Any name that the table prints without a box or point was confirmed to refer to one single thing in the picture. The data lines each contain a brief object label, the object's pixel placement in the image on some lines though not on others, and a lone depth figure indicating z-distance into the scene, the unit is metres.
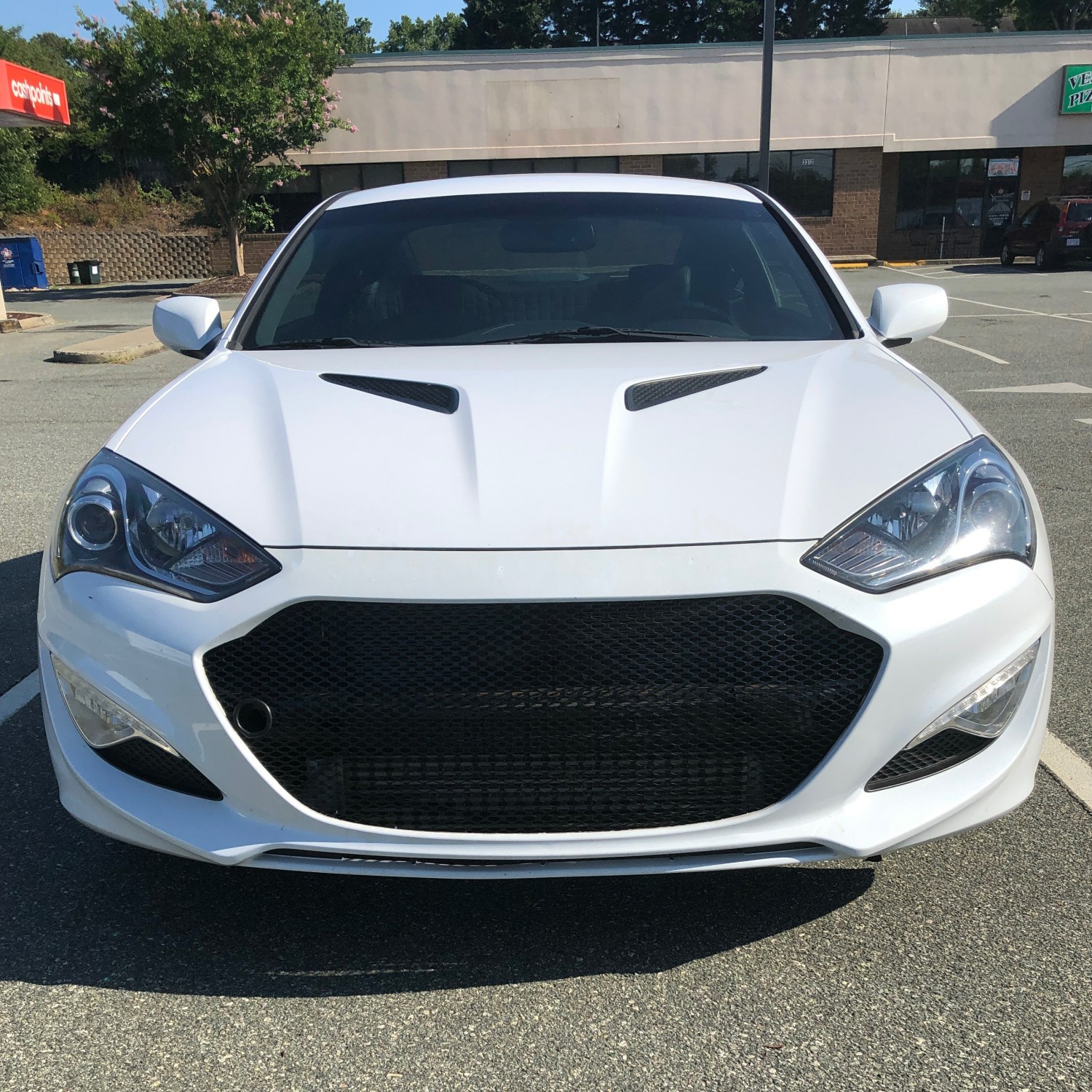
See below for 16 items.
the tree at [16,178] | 36.00
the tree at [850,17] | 52.41
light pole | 19.03
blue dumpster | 28.92
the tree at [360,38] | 79.81
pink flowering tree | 21.80
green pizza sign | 29.62
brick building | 29.16
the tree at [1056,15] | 54.35
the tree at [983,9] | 62.47
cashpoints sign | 16.67
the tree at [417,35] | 89.44
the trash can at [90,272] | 29.48
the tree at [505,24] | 55.34
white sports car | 1.96
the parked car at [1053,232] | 24.84
